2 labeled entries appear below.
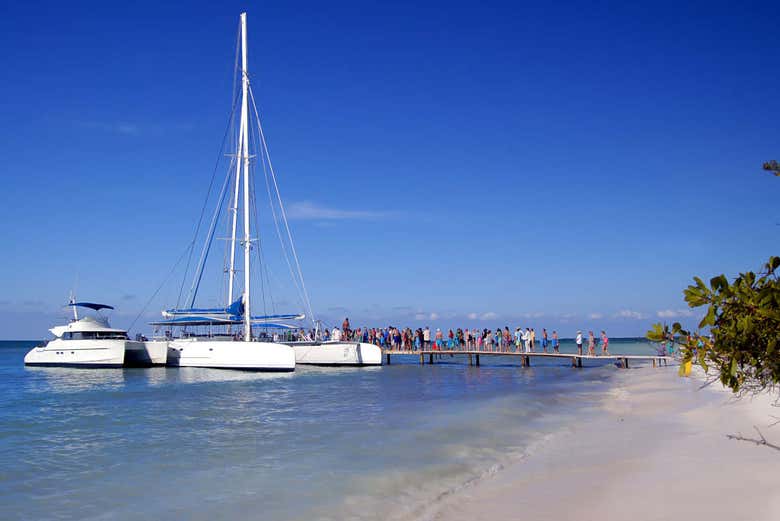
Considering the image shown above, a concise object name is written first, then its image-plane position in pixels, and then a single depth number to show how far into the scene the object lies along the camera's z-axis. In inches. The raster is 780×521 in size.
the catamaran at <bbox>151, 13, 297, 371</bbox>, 1258.6
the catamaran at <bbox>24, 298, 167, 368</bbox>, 1487.5
